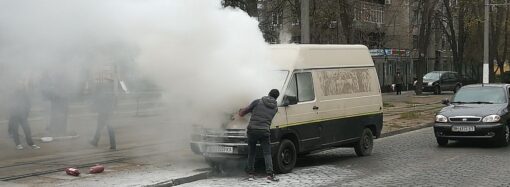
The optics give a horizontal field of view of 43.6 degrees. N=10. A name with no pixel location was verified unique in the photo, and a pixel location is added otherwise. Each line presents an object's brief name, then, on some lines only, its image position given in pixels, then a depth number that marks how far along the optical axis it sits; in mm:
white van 10633
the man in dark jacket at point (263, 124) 9953
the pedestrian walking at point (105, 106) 13016
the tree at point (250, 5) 21906
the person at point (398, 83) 43391
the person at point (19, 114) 10642
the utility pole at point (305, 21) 16875
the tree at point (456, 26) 41656
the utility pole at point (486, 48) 28512
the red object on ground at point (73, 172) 10102
